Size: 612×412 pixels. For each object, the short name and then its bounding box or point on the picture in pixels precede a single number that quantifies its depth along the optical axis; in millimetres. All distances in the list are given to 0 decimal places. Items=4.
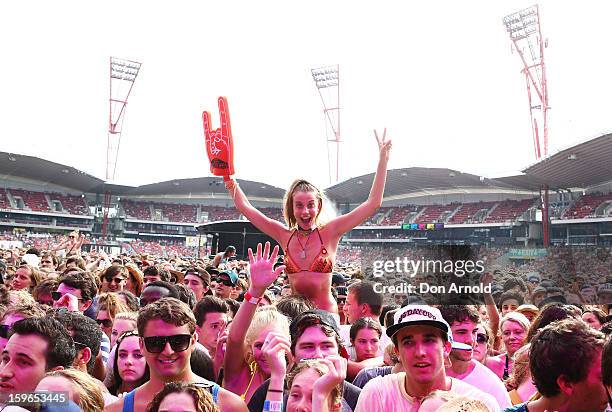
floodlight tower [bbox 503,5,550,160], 39562
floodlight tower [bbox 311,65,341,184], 51806
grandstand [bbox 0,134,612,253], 37094
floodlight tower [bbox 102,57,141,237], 55625
